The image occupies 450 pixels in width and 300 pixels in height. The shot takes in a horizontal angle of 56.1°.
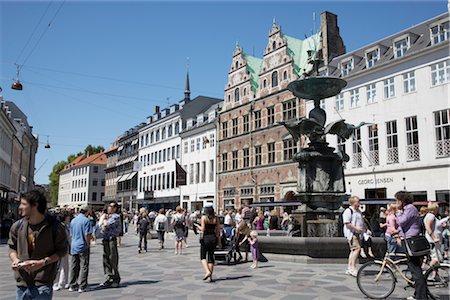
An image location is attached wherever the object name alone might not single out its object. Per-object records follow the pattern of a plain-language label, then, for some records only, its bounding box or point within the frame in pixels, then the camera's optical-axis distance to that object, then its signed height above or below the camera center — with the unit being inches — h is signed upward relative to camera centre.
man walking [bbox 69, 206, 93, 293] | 344.5 -35.2
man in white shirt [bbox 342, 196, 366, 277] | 373.1 -23.5
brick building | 1443.2 +307.5
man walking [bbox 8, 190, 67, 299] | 167.0 -17.9
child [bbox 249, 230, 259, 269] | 450.4 -51.7
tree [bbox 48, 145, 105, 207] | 4382.4 +284.4
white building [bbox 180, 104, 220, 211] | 1866.4 +194.4
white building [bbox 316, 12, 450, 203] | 1030.4 +232.2
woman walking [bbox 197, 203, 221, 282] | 364.2 -32.0
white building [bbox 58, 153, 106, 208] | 3566.2 +182.9
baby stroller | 482.6 -53.8
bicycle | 291.4 -54.3
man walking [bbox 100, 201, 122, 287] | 355.3 -41.6
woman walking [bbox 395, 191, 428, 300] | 267.9 -19.7
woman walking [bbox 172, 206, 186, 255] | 639.8 -40.7
